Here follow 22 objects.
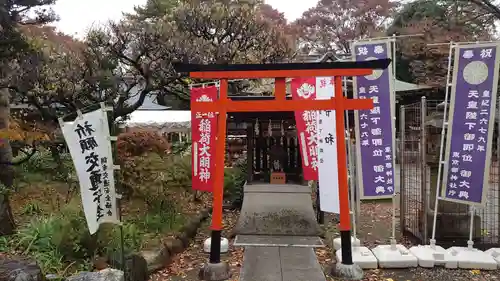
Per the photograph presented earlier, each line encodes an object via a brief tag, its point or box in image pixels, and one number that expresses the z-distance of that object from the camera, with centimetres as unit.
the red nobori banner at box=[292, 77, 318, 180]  911
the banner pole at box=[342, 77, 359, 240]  773
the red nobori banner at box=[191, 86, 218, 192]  928
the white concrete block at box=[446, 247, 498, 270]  686
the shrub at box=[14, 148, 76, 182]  1130
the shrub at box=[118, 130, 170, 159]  841
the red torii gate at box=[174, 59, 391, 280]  640
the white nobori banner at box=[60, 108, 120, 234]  546
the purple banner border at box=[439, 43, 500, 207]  679
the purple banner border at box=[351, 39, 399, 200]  725
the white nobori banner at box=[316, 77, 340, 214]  745
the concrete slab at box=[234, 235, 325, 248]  824
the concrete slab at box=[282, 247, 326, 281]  650
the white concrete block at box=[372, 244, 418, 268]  697
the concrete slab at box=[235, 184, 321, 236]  928
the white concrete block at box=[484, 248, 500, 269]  702
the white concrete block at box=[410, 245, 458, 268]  692
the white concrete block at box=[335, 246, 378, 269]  699
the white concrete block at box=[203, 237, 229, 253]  794
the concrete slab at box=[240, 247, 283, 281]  650
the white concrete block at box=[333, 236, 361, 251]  756
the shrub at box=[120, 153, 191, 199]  820
